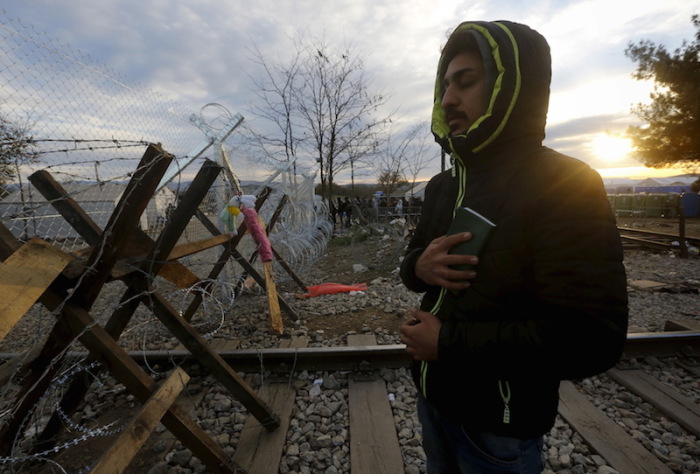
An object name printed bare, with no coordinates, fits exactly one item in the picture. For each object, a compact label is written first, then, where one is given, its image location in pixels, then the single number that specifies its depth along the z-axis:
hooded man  0.91
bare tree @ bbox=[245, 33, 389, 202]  15.67
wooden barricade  1.52
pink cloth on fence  4.42
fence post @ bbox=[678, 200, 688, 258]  8.98
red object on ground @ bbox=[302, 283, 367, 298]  6.31
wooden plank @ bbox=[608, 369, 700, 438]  2.74
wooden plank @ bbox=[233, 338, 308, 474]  2.45
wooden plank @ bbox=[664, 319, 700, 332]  4.05
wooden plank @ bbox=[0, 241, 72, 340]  1.30
